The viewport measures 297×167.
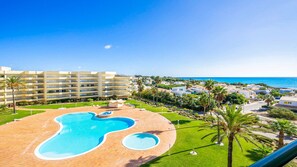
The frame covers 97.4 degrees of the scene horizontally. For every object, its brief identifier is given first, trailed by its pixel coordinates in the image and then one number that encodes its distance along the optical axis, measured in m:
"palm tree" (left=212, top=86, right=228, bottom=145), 24.43
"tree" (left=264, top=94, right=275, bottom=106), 36.22
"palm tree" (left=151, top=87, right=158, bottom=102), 37.17
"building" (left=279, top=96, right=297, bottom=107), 33.80
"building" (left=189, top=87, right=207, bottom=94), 57.11
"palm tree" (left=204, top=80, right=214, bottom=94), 25.73
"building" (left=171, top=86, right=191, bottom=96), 47.33
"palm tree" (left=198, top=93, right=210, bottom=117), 24.79
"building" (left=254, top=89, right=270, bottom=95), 57.49
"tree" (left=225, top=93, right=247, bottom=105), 40.31
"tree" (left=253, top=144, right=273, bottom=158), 13.54
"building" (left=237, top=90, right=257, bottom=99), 49.31
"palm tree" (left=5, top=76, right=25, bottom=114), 26.84
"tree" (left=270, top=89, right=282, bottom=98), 50.81
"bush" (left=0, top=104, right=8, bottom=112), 27.77
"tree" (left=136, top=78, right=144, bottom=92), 43.36
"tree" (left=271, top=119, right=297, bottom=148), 14.93
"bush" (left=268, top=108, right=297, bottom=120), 27.18
